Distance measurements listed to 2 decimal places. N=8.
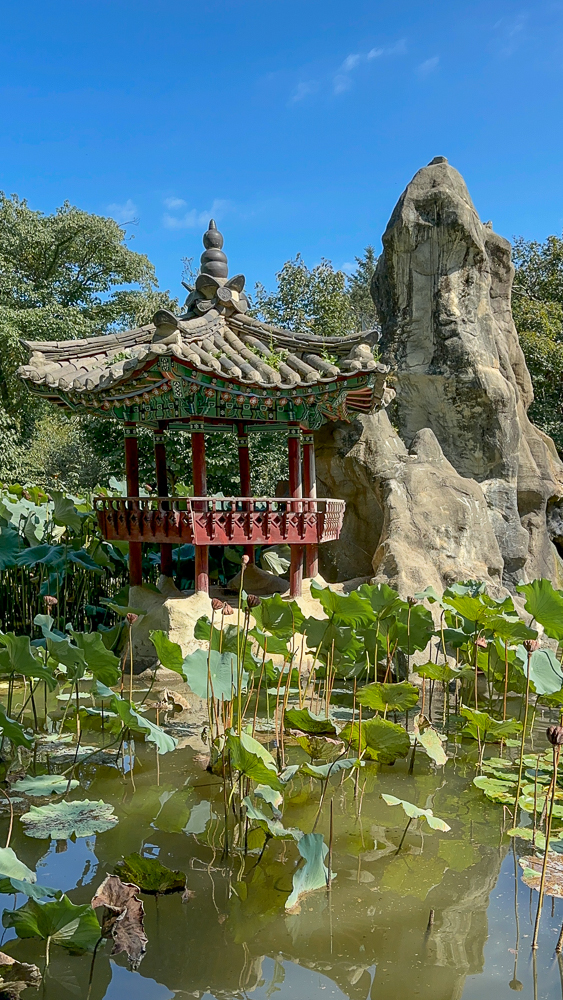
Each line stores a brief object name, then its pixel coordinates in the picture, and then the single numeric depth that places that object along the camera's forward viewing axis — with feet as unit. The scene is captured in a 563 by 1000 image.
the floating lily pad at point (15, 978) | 7.86
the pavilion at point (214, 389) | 23.31
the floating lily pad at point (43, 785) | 13.02
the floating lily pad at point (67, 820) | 11.48
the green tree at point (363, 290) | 97.06
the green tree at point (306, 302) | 50.88
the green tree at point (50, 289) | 59.06
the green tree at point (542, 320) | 51.75
